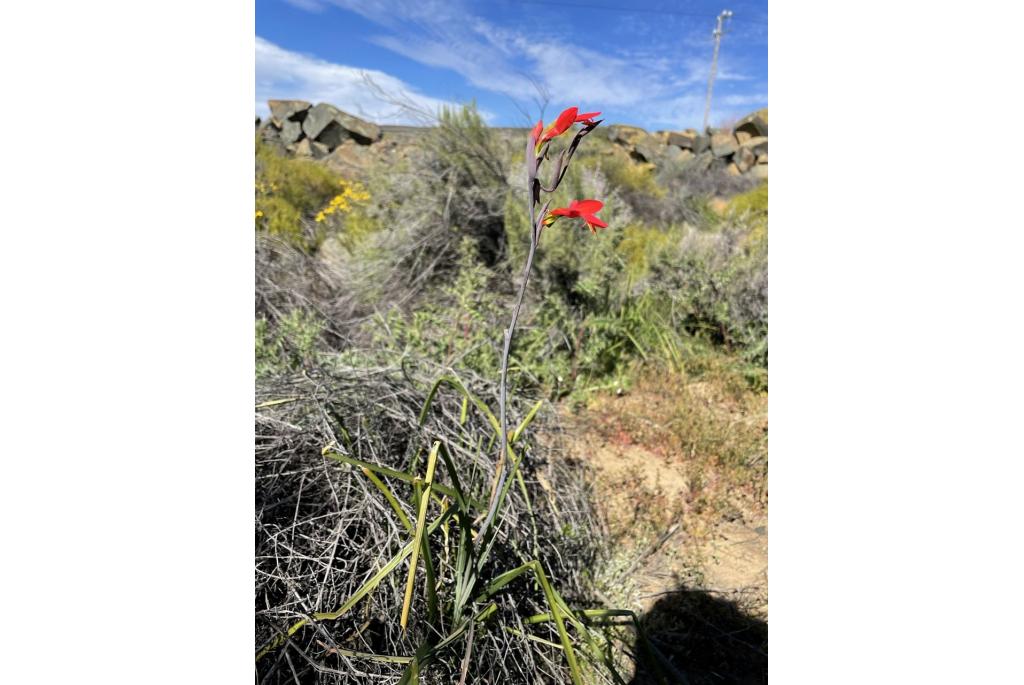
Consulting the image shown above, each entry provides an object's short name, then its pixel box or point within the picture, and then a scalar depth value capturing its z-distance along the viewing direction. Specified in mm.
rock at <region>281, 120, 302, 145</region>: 9742
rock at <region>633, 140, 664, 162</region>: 11664
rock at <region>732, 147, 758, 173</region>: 12047
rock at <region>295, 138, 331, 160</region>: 9445
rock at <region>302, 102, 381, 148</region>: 9516
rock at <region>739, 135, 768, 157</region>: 12055
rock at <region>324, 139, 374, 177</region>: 8172
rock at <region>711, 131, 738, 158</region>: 12320
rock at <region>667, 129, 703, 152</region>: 12969
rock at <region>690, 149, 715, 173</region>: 11268
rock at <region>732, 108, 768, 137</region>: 12367
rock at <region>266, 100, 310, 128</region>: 9891
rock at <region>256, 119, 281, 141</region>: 9289
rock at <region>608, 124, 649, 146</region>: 11828
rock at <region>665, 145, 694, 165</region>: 11481
